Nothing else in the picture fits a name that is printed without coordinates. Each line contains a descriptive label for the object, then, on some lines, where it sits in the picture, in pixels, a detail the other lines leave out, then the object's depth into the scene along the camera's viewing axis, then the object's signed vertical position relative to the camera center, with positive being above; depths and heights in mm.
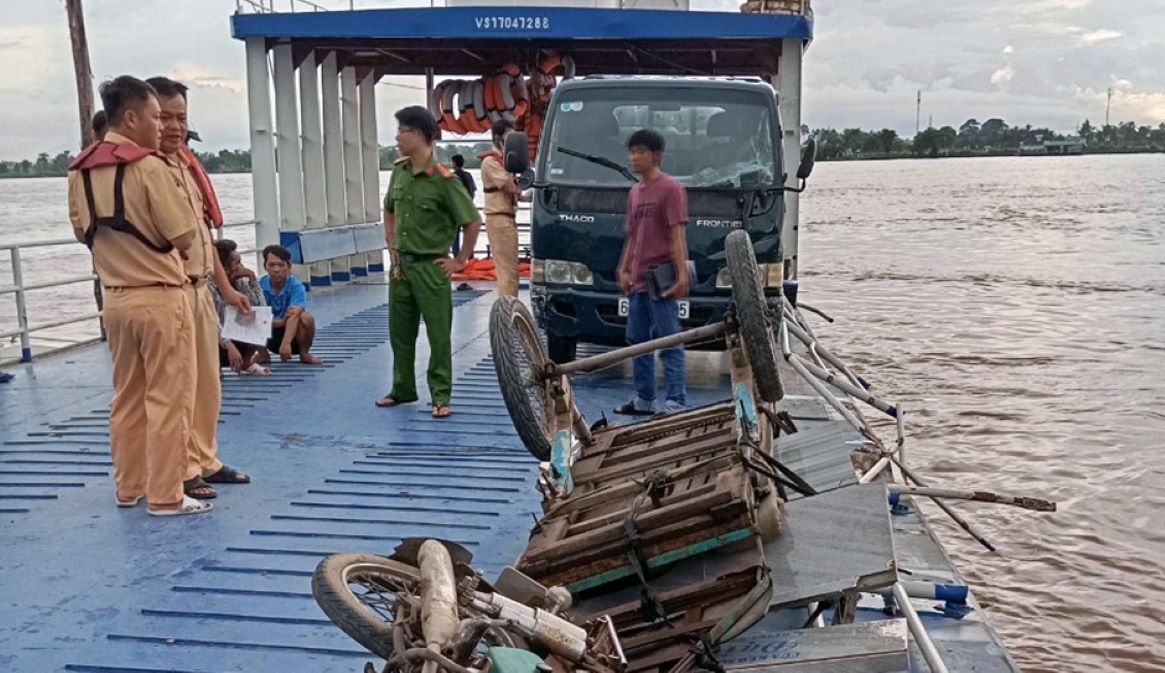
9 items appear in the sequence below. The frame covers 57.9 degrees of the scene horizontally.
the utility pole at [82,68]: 13117 +1383
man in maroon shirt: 6477 -538
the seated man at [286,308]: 8430 -1060
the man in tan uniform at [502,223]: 9609 -460
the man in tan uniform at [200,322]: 5133 -719
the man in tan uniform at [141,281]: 4668 -467
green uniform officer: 6465 -407
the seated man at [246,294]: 7645 -919
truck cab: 7516 -117
